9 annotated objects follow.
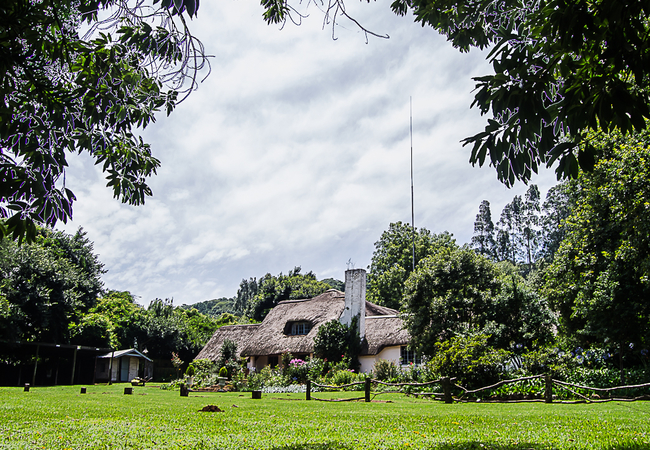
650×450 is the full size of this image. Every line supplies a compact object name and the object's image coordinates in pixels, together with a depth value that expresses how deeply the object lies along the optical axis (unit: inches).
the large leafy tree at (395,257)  1729.8
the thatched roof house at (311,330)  1143.6
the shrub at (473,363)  596.4
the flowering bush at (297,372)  1031.6
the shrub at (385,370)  890.7
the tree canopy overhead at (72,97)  146.9
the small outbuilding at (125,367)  1400.1
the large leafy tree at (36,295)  1002.7
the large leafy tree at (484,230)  2623.0
